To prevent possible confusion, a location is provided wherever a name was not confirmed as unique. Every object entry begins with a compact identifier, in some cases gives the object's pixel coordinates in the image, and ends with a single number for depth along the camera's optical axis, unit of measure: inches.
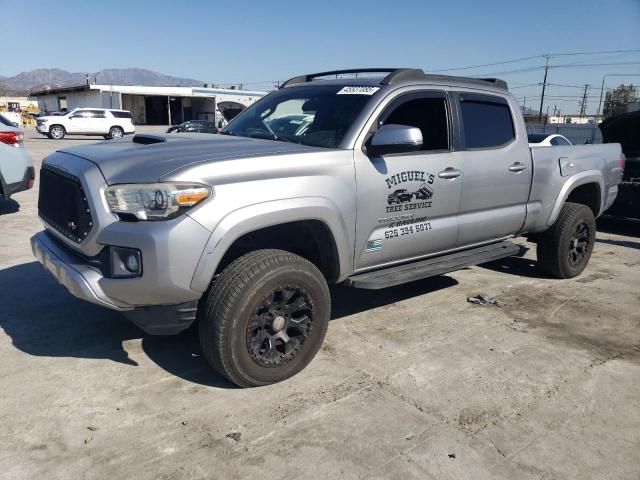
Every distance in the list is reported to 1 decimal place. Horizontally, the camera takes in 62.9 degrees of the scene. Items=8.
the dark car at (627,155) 320.8
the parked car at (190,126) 1176.6
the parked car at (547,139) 525.3
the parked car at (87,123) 1197.1
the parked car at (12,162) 295.9
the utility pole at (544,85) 2295.8
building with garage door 1871.3
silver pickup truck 112.1
